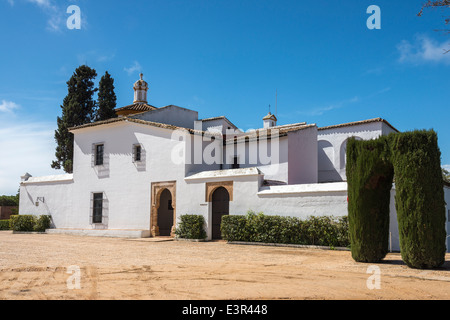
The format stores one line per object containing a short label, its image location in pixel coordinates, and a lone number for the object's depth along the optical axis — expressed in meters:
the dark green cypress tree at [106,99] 33.75
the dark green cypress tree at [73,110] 32.69
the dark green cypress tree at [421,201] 8.90
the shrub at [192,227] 17.75
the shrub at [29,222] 24.48
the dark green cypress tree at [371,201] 9.91
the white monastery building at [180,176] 16.53
